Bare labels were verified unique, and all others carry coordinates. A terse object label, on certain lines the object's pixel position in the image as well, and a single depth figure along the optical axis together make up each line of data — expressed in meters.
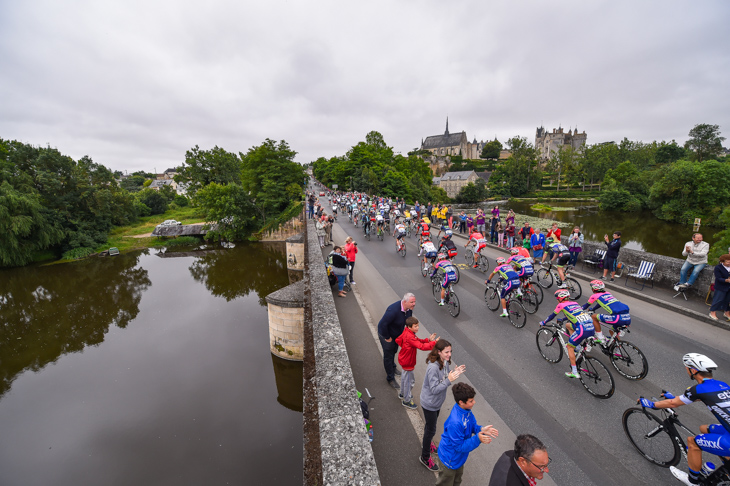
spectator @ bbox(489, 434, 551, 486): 2.36
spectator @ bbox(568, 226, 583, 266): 10.45
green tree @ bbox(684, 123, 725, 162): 54.78
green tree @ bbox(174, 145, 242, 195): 53.00
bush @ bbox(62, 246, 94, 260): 34.58
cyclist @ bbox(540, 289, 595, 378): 4.95
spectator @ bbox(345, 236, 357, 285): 9.92
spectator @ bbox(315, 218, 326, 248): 15.56
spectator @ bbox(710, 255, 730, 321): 6.73
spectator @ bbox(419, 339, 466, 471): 3.64
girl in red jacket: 4.38
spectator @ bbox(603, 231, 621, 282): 9.44
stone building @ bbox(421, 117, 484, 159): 126.19
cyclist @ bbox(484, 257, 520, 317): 7.18
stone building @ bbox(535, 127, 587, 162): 124.69
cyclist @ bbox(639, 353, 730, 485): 3.13
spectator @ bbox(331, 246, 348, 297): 9.26
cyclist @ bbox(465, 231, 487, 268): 11.21
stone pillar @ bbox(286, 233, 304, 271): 23.20
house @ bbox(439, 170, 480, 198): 87.19
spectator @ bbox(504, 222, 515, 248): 14.26
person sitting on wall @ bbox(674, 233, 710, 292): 7.89
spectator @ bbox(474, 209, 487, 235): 16.20
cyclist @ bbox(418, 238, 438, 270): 10.09
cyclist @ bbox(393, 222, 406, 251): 14.10
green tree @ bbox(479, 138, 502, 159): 131.00
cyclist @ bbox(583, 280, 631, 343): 5.15
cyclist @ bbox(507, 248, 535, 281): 7.59
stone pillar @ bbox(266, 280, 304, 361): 10.68
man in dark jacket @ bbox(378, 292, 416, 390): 4.94
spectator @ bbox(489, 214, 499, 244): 15.97
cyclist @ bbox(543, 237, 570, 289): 9.05
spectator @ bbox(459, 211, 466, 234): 20.21
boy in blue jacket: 2.88
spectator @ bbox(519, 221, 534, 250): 13.21
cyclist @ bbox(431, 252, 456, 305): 7.88
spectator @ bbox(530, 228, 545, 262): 11.42
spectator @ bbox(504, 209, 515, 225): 14.36
